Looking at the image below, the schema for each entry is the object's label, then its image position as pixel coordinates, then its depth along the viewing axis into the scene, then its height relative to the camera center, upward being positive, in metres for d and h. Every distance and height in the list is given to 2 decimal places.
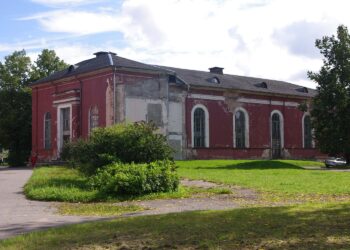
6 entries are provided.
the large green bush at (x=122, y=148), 20.53 +0.10
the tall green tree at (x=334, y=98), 42.78 +4.08
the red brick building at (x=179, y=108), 42.94 +3.75
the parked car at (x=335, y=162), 46.09 -1.20
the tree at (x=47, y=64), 60.81 +10.04
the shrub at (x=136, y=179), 17.16 -0.92
